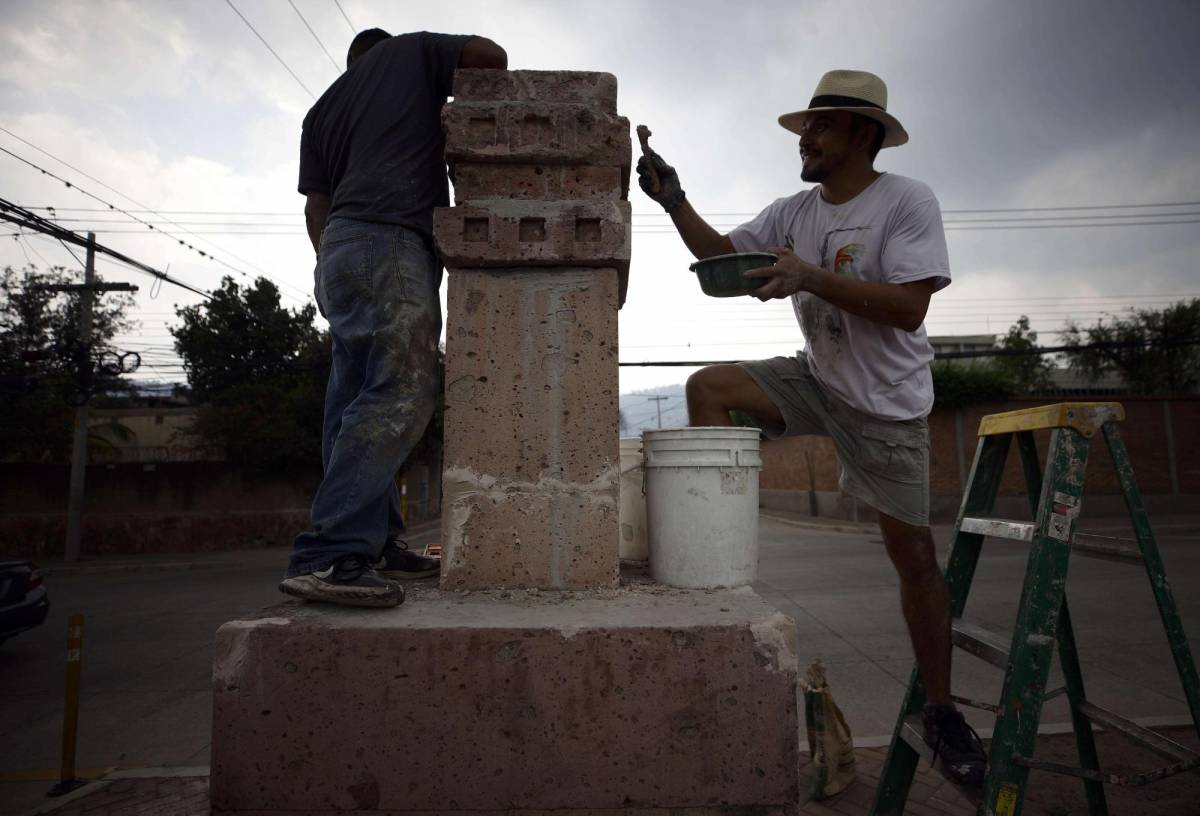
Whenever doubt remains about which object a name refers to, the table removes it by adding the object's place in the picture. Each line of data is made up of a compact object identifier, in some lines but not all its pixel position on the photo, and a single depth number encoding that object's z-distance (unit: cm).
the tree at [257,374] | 1822
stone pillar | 210
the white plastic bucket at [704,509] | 221
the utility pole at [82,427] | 1462
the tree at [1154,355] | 2530
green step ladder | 204
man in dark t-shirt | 202
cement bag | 331
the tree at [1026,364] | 2959
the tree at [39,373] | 1581
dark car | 715
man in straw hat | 235
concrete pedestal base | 170
